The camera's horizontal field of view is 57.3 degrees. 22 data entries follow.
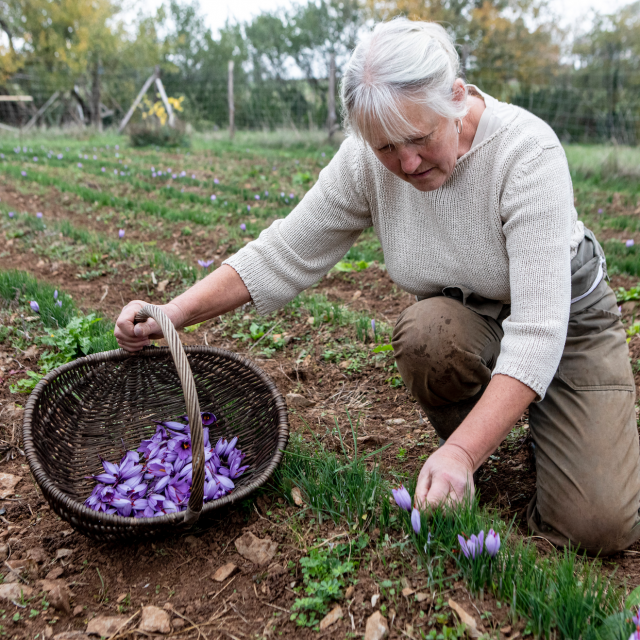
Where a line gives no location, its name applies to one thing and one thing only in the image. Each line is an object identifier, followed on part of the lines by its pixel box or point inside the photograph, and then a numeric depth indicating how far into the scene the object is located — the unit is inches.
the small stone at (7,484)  84.4
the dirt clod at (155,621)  61.4
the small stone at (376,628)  55.4
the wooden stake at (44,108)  783.7
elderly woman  67.1
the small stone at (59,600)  64.2
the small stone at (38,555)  72.1
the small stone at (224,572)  67.2
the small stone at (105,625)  61.4
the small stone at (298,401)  108.3
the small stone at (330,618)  58.2
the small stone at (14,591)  65.8
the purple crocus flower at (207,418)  92.4
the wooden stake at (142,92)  601.6
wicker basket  65.2
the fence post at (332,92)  435.2
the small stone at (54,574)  69.6
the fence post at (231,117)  568.1
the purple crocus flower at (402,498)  62.6
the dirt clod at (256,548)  68.0
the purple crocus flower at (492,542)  55.4
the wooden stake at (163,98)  550.3
